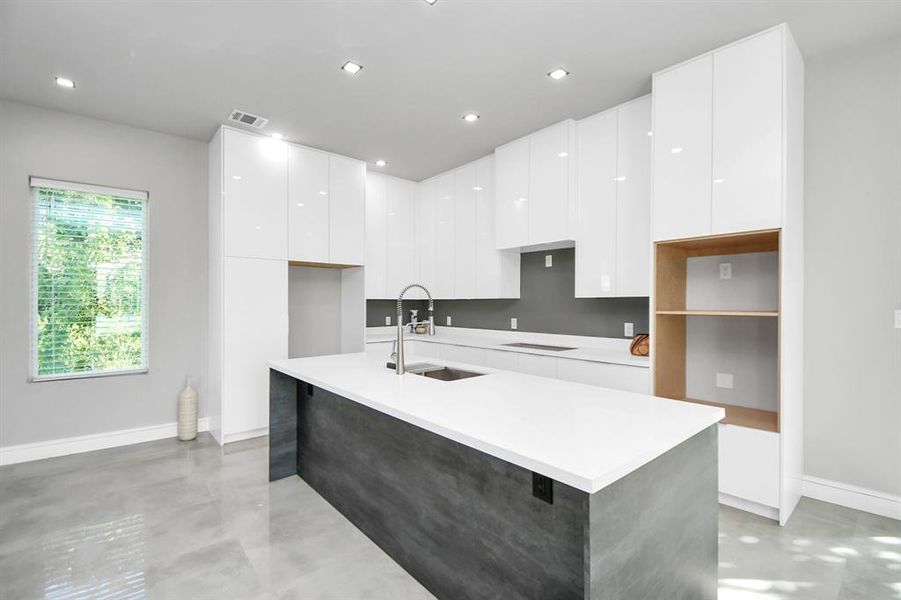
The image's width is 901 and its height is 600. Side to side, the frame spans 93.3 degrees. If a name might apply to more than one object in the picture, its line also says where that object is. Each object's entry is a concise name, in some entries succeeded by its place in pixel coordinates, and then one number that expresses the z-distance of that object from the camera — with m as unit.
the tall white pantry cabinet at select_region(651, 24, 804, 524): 2.42
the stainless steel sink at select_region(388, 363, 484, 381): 2.62
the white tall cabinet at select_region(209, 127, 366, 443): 3.77
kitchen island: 1.20
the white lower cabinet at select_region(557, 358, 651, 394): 3.03
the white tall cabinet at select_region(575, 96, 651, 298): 3.25
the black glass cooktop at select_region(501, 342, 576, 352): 4.14
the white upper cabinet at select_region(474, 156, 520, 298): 4.54
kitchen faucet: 2.33
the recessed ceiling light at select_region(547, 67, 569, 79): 2.88
